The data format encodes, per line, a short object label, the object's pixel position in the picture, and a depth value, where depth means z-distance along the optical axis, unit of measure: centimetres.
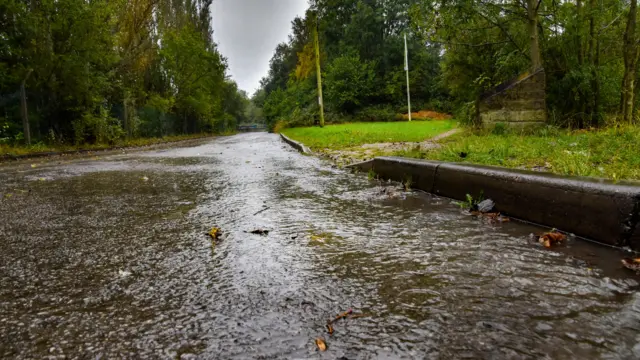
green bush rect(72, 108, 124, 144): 1512
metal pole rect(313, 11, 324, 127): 2544
